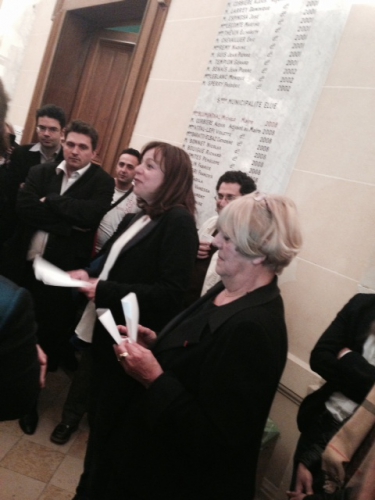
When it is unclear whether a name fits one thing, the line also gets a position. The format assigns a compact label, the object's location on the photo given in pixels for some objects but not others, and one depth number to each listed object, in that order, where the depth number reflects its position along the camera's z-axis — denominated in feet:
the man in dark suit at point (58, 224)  8.63
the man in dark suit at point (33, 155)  9.96
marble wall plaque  8.58
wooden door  16.78
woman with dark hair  6.04
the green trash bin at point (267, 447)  7.47
